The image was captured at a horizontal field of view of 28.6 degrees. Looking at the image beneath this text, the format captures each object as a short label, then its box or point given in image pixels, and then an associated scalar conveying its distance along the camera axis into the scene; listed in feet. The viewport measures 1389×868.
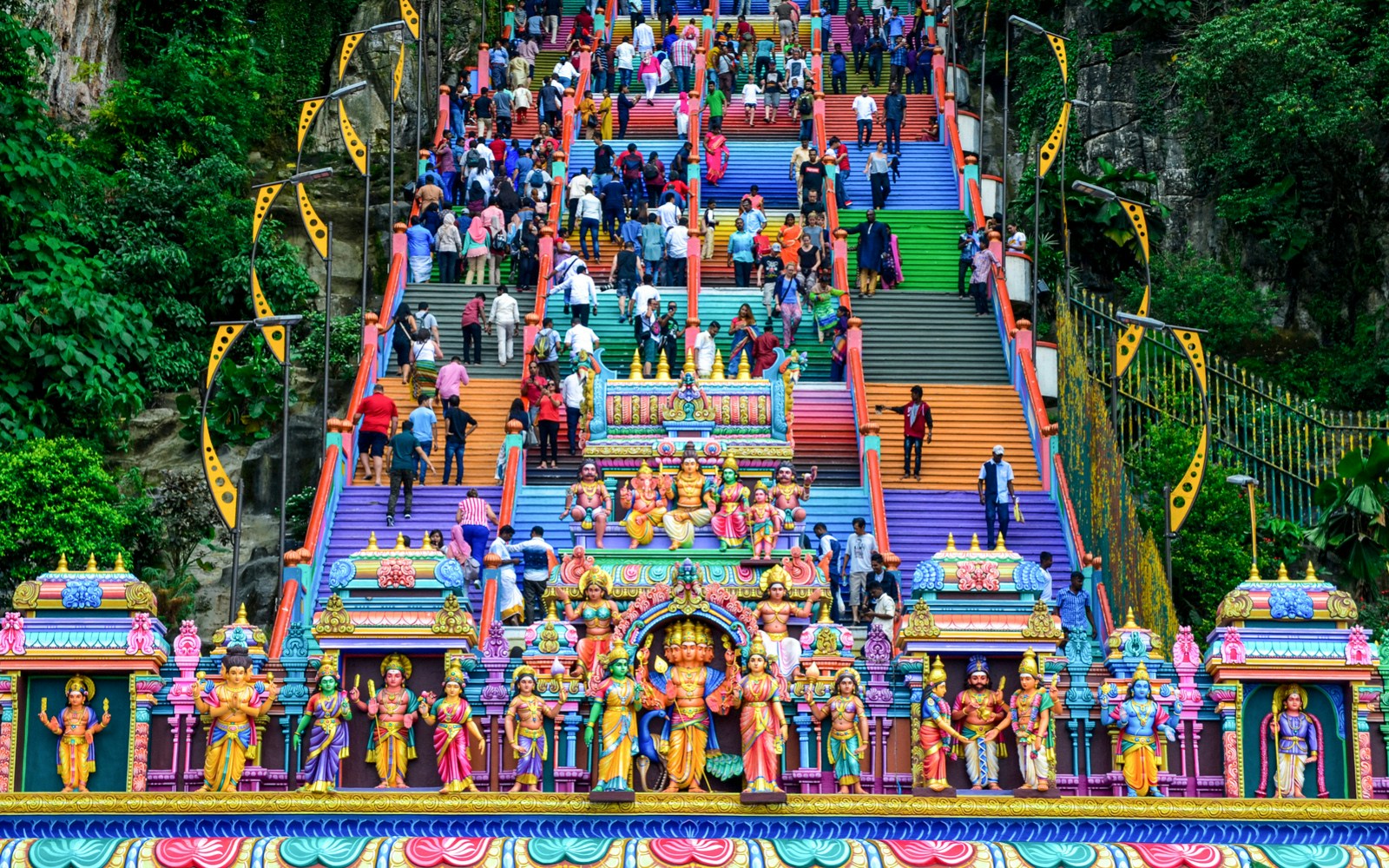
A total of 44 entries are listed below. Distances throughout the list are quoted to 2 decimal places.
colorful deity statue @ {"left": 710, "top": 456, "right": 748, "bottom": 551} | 103.96
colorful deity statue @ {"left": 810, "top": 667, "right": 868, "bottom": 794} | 75.82
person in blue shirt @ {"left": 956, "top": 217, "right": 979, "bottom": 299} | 136.77
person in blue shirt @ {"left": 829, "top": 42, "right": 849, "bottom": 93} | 163.94
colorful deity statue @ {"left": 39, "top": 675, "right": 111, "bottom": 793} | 76.48
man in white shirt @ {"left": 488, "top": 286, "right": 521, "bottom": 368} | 128.67
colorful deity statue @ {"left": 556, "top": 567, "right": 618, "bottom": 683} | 77.61
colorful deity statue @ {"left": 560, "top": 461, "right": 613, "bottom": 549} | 105.19
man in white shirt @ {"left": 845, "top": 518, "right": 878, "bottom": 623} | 104.88
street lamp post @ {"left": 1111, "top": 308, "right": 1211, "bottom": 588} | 113.70
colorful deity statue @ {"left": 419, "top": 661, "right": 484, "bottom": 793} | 75.72
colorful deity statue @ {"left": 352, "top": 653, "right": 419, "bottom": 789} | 76.23
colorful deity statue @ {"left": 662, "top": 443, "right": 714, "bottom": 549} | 103.96
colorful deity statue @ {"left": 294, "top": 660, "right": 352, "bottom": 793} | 75.87
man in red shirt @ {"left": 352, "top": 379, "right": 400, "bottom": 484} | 116.78
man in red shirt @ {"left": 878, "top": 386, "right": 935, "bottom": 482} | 119.14
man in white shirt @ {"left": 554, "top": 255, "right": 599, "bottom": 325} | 129.59
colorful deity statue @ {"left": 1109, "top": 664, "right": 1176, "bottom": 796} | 75.72
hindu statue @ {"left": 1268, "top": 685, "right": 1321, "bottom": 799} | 75.87
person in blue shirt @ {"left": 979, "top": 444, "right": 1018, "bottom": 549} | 112.57
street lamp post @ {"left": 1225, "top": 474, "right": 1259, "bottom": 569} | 101.69
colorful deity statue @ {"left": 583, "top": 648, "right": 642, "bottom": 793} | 74.18
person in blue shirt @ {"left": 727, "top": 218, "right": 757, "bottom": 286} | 137.28
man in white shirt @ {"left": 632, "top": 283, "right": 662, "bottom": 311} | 129.59
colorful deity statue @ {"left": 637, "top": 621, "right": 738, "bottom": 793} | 75.41
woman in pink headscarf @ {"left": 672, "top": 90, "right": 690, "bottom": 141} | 154.44
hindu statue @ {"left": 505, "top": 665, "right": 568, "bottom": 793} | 75.41
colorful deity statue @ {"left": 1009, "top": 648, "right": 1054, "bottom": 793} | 74.95
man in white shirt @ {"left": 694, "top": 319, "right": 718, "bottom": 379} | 124.06
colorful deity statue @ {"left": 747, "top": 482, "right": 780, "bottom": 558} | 103.04
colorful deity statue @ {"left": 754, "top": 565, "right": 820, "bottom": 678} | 79.71
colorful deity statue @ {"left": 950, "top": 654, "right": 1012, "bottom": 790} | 75.77
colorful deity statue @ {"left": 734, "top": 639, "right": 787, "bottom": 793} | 74.33
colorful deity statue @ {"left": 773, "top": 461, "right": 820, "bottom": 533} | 104.94
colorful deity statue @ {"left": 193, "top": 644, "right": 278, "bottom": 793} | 76.13
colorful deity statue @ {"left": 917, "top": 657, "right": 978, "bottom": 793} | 75.46
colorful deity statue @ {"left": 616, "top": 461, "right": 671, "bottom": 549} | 104.37
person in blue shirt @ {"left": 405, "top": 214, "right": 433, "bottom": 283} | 137.90
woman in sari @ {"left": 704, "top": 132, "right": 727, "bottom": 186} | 149.48
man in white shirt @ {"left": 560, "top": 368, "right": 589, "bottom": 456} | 118.83
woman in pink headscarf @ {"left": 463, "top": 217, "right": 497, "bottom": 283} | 139.03
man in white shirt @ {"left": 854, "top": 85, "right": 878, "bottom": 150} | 153.69
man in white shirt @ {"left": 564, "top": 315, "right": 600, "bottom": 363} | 123.75
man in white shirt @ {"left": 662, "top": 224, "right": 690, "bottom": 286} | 137.08
